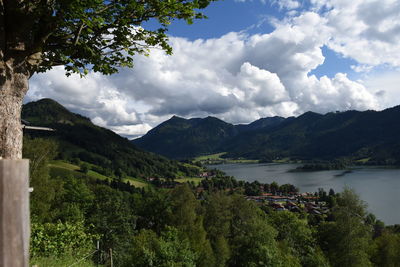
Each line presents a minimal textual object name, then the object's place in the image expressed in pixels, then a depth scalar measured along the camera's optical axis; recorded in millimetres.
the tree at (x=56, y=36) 3850
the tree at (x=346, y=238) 36406
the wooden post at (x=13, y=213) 2004
